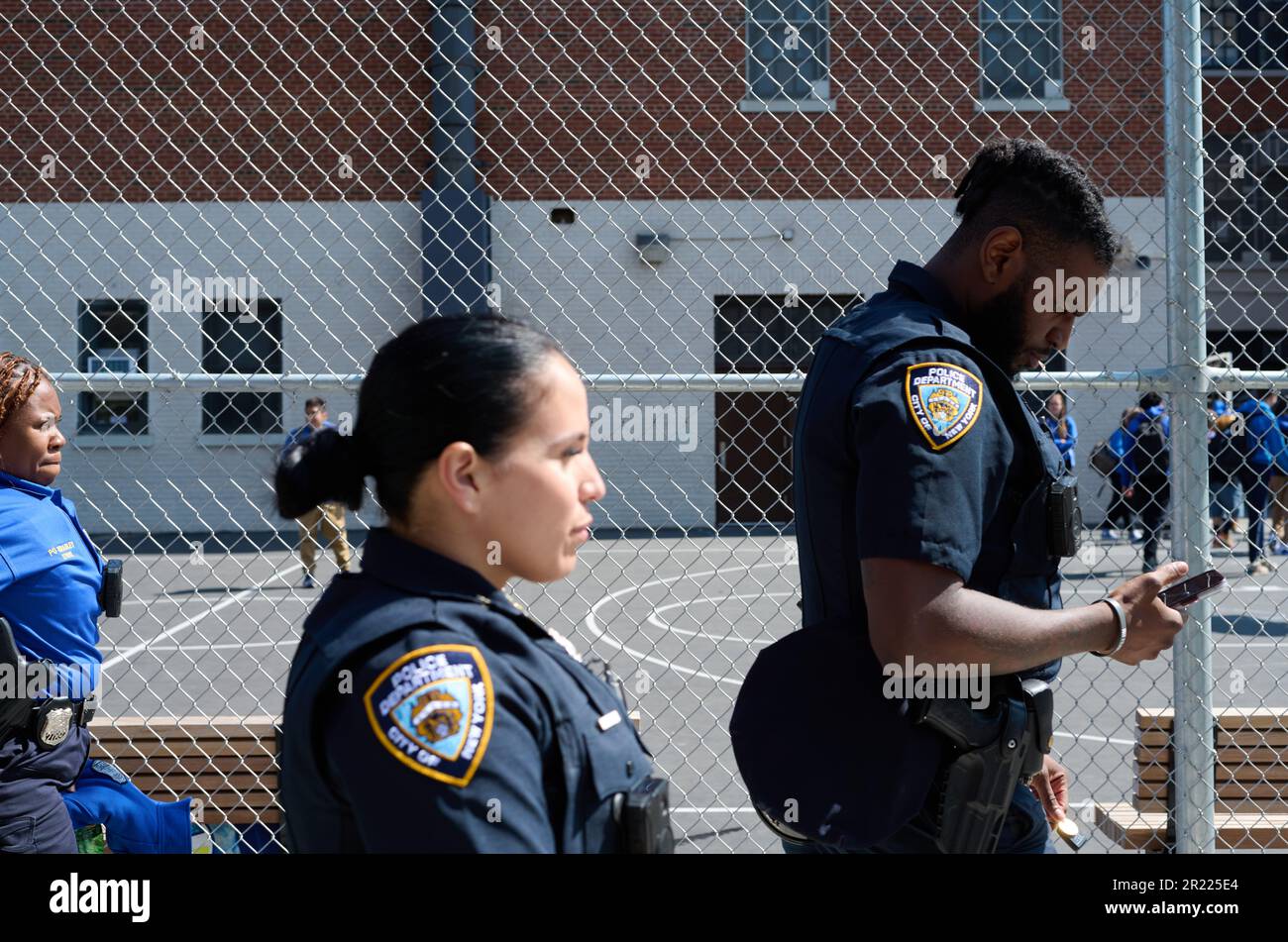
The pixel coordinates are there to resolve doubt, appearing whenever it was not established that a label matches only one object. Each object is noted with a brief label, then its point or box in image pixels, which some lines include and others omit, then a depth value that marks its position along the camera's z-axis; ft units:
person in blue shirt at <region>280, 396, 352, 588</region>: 26.37
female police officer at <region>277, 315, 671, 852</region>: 3.96
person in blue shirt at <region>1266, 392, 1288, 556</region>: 40.45
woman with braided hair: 8.86
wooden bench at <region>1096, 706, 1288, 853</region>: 12.35
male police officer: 6.23
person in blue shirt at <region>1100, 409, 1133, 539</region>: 35.89
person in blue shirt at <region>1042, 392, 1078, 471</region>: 32.04
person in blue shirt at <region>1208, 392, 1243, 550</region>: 42.20
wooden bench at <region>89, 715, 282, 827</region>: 12.40
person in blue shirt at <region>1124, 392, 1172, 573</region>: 35.06
